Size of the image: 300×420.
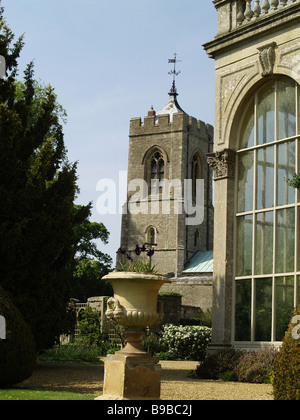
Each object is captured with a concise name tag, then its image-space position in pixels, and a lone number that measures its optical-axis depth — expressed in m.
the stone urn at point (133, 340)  7.80
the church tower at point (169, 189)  51.94
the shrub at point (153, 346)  19.61
